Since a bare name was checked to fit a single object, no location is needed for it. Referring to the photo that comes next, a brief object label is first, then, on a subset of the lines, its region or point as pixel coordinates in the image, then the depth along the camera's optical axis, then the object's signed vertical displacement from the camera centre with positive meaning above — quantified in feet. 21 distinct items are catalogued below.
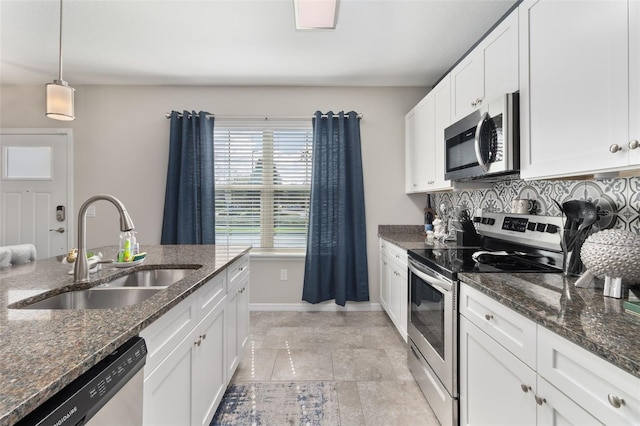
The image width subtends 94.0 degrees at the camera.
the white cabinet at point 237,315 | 5.90 -2.26
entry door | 10.81 +0.85
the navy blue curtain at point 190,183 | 10.43 +0.99
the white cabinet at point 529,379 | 2.31 -1.64
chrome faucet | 4.11 -0.32
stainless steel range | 4.77 -1.23
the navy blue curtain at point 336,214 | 10.52 -0.09
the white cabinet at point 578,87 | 3.24 +1.59
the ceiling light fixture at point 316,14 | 6.03 +4.25
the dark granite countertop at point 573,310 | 2.27 -0.99
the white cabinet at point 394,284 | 7.72 -2.14
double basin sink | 3.91 -1.20
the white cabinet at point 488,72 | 5.07 +2.77
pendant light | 5.67 +2.15
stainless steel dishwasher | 1.81 -1.28
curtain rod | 10.80 +3.42
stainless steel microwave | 5.00 +1.31
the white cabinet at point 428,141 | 7.81 +2.15
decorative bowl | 3.15 -0.47
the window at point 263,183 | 11.00 +1.05
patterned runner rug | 5.39 -3.75
